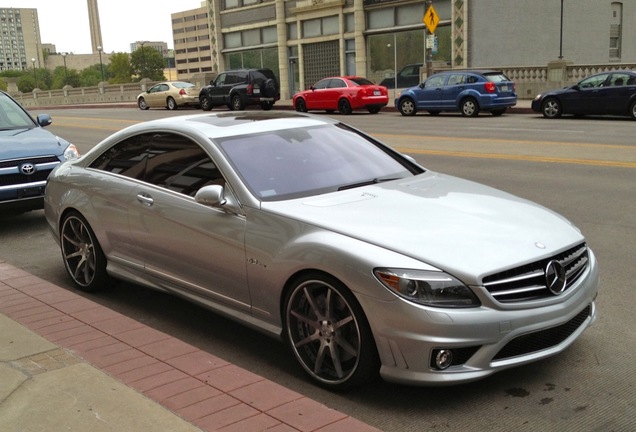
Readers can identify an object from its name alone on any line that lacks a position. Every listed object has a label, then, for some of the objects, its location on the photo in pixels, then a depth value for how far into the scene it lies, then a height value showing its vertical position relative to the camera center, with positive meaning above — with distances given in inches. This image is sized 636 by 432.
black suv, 1358.3 -33.7
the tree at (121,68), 6264.8 +73.3
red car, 1179.9 -48.4
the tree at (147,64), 6190.5 +98.8
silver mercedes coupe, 150.5 -42.0
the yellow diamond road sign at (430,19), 1252.5 +71.6
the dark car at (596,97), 868.6 -52.7
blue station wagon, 1003.9 -46.8
